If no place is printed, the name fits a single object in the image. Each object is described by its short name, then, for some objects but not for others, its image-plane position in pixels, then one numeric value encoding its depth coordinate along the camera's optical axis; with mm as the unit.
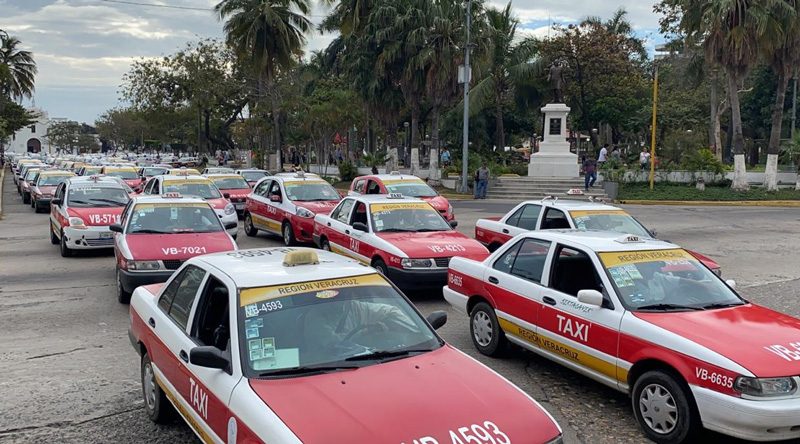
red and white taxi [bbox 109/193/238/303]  9234
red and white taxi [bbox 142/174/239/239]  16594
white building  143750
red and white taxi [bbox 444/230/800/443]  4672
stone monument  34156
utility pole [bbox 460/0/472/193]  29328
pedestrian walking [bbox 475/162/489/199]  29484
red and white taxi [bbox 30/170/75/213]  24109
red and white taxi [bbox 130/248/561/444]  3521
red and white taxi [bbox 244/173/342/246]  14742
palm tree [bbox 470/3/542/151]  39250
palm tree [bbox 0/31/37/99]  64863
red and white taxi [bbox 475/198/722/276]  10734
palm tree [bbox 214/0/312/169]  36031
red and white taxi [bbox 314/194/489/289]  9742
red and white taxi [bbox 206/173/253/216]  20578
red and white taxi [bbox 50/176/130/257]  13461
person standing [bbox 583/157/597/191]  29906
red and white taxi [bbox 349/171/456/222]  17922
